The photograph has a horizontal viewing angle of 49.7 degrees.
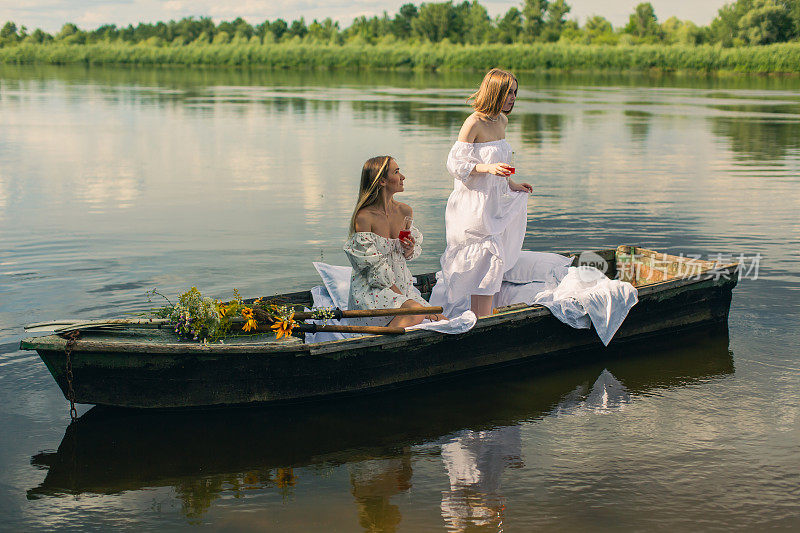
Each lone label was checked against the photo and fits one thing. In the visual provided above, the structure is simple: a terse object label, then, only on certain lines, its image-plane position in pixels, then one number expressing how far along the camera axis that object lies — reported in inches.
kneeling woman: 238.8
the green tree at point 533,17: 3577.8
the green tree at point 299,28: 4178.2
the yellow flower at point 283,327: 222.8
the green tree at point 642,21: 3941.9
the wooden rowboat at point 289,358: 209.6
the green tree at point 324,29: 4050.2
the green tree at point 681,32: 2844.5
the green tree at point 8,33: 4274.1
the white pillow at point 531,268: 289.7
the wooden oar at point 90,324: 213.3
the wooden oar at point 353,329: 225.3
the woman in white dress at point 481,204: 256.1
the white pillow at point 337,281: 272.4
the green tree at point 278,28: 4128.9
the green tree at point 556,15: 3634.4
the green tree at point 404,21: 4050.2
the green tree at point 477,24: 3646.7
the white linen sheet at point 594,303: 259.9
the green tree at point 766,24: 2463.1
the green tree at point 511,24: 3565.5
